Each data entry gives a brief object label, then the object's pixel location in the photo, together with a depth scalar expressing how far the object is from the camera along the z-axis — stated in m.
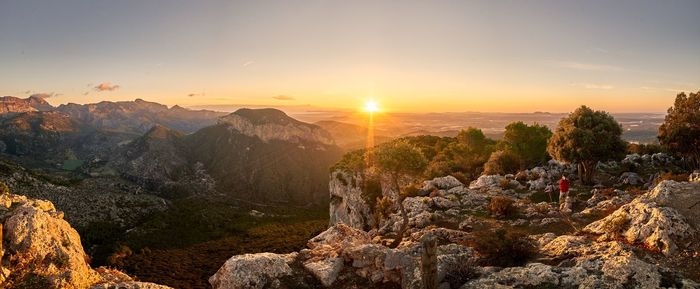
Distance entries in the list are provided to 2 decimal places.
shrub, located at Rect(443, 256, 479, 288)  17.33
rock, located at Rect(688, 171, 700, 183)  24.74
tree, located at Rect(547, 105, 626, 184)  37.75
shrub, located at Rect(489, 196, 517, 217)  29.80
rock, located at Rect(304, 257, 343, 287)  18.66
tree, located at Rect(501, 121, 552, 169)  60.91
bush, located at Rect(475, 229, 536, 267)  18.91
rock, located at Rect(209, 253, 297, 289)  18.28
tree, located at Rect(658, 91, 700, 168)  36.78
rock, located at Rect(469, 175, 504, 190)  41.10
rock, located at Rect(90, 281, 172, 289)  14.72
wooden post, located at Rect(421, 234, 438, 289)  15.61
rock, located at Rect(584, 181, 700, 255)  16.53
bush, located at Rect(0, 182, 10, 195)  17.27
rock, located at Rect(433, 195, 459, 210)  33.66
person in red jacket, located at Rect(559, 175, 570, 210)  29.95
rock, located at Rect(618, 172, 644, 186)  36.62
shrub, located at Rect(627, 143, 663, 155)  55.50
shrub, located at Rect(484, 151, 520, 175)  51.31
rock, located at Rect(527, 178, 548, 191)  38.12
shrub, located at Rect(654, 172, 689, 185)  28.20
